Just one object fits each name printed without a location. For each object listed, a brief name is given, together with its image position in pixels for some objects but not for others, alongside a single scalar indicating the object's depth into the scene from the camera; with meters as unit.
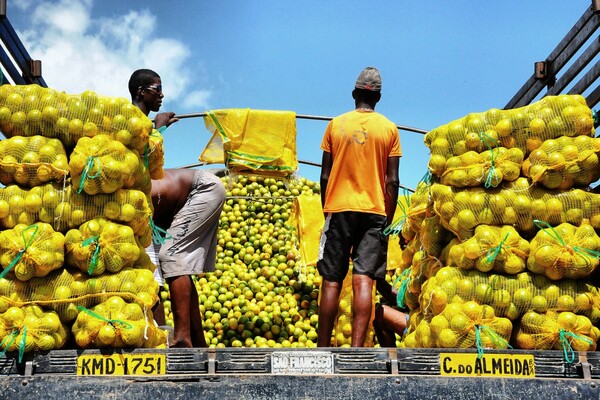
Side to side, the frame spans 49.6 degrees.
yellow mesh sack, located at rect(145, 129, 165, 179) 3.62
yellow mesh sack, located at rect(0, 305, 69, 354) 3.02
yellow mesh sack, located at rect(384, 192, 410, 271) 6.87
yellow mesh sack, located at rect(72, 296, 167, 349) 3.08
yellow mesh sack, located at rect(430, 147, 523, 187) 3.37
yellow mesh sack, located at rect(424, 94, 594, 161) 3.40
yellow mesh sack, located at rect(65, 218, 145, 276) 3.20
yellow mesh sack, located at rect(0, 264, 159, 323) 3.15
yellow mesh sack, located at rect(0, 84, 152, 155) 3.32
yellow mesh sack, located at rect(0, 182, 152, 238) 3.20
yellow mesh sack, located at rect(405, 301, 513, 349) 3.15
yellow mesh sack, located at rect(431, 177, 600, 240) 3.35
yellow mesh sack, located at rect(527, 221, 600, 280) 3.21
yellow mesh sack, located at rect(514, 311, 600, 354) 3.15
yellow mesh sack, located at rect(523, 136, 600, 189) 3.33
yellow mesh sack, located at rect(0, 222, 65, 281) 3.10
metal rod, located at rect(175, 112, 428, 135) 7.41
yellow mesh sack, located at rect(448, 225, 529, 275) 3.28
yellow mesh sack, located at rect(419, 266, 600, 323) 3.26
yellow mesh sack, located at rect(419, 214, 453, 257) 3.73
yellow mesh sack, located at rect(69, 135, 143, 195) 3.19
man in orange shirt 4.21
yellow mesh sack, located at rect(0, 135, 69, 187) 3.22
